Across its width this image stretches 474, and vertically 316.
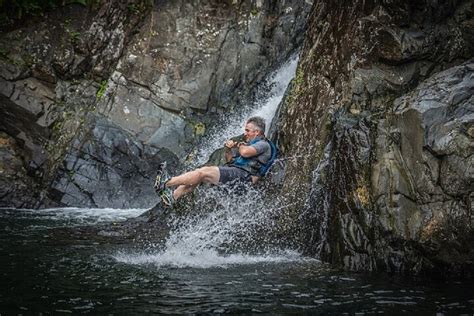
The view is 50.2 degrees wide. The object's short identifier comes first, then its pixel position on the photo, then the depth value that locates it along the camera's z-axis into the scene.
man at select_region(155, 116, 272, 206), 9.24
